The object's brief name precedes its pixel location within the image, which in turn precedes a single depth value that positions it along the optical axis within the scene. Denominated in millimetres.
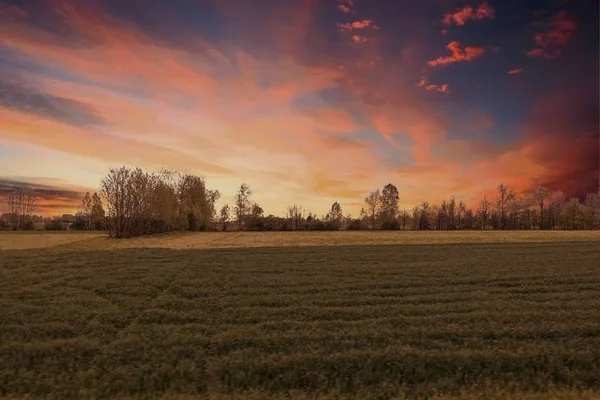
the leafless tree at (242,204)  100812
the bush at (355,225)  103000
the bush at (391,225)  100612
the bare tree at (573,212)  112625
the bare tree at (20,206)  99756
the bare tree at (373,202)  110188
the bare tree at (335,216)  103156
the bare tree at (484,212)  118125
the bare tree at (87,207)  94231
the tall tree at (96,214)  87500
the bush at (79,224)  91000
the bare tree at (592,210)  113375
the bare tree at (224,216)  98881
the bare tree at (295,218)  102188
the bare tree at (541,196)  119812
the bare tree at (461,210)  123738
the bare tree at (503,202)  117875
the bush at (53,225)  90562
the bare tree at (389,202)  108500
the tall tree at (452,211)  119125
